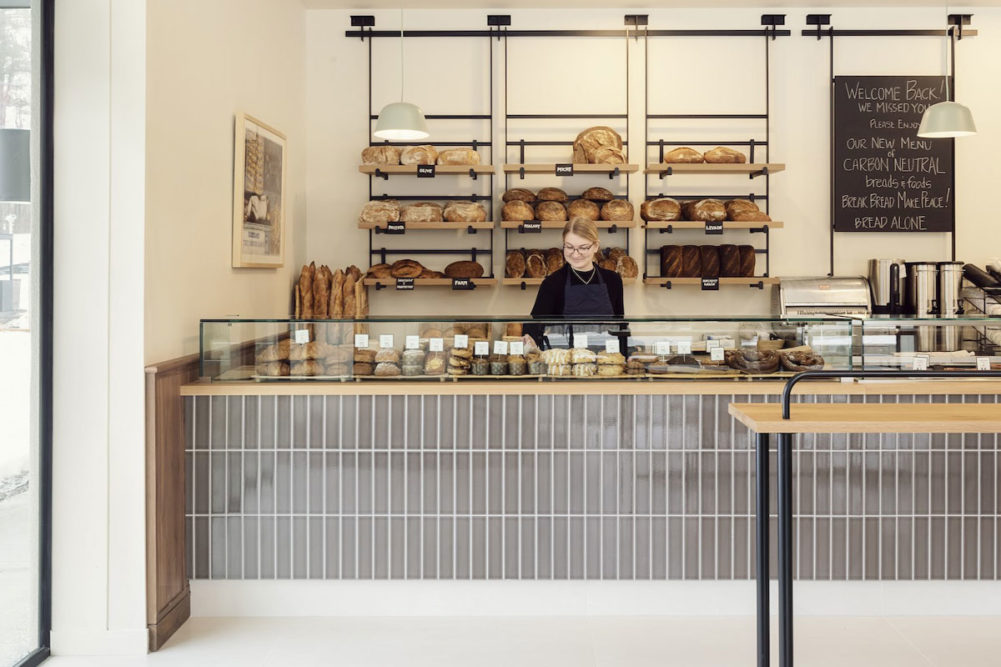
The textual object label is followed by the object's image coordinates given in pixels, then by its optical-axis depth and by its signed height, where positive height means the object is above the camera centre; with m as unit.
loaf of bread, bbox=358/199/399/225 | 4.75 +0.62
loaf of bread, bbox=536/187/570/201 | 4.84 +0.73
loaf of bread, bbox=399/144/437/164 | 4.78 +0.93
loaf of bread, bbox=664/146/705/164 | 4.80 +0.93
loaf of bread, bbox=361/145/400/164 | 4.79 +0.93
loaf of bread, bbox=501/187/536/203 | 4.84 +0.72
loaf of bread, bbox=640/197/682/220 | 4.77 +0.64
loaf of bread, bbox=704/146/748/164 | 4.79 +0.93
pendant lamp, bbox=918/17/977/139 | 3.94 +0.93
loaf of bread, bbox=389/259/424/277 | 4.77 +0.31
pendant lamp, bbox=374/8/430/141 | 3.95 +0.93
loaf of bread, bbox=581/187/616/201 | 4.83 +0.73
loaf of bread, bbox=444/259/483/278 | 4.78 +0.31
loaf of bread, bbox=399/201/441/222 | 4.79 +0.62
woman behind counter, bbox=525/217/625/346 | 3.86 +0.16
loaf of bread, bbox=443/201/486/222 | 4.78 +0.62
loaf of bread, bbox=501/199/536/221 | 4.78 +0.63
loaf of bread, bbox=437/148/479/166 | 4.81 +0.93
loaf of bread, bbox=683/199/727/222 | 4.74 +0.63
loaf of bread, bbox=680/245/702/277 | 4.84 +0.35
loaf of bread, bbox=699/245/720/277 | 4.83 +0.35
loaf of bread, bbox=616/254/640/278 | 4.83 +0.33
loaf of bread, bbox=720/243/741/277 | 4.82 +0.35
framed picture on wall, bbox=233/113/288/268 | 3.75 +0.60
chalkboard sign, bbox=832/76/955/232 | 4.98 +0.99
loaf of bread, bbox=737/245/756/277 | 4.83 +0.35
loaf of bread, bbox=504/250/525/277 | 4.84 +0.34
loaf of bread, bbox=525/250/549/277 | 4.80 +0.33
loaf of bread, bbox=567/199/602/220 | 4.79 +0.64
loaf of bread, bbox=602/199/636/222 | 4.78 +0.63
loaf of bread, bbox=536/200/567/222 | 4.79 +0.63
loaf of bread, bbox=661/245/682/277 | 4.84 +0.36
